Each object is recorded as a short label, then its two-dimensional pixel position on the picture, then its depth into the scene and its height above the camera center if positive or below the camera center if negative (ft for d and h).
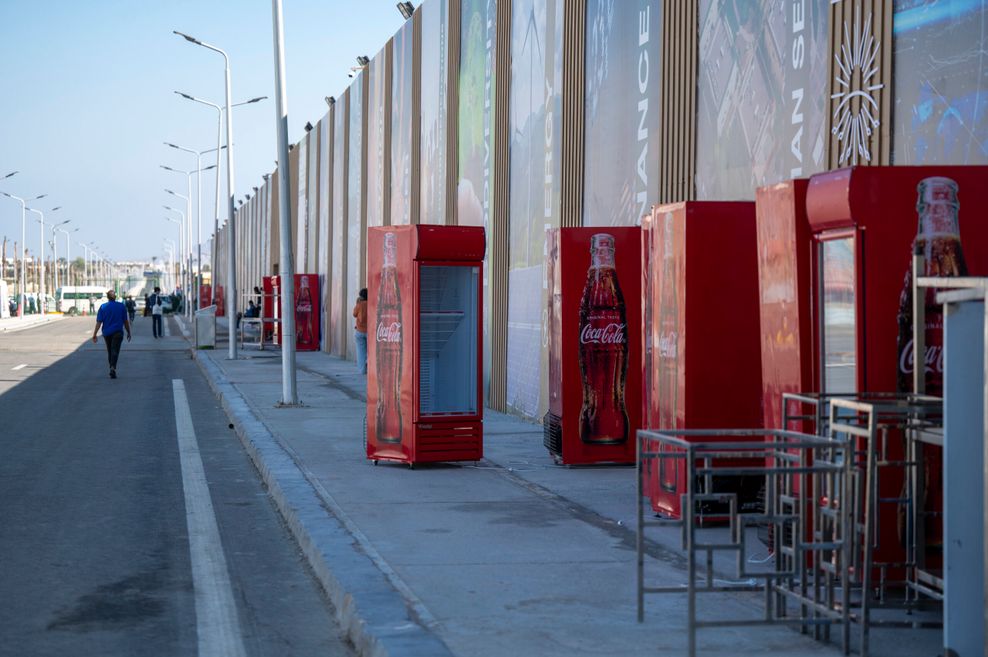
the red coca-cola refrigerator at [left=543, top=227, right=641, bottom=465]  41.86 -0.91
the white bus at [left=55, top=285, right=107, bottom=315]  401.70 +6.61
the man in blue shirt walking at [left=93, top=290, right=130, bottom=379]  93.45 -0.21
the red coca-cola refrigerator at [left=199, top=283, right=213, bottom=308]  329.72 +6.06
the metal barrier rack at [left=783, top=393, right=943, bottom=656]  18.88 -2.59
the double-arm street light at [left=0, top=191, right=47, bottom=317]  305.32 +21.37
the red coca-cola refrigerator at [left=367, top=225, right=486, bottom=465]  42.47 -0.83
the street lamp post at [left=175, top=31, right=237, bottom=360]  115.55 +5.88
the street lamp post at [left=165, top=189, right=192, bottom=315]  278.83 +24.08
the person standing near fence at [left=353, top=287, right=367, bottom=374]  88.12 -0.62
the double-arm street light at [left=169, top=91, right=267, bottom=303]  177.87 +26.56
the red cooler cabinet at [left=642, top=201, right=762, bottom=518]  30.58 -0.03
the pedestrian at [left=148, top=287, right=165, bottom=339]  181.68 +0.97
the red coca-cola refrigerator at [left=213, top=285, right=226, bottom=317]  309.44 +4.14
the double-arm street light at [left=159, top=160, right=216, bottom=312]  218.75 +21.69
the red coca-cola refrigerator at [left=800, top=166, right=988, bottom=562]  21.48 +1.18
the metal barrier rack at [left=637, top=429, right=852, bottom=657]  18.37 -3.00
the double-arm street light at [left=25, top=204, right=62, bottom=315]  341.47 +9.38
